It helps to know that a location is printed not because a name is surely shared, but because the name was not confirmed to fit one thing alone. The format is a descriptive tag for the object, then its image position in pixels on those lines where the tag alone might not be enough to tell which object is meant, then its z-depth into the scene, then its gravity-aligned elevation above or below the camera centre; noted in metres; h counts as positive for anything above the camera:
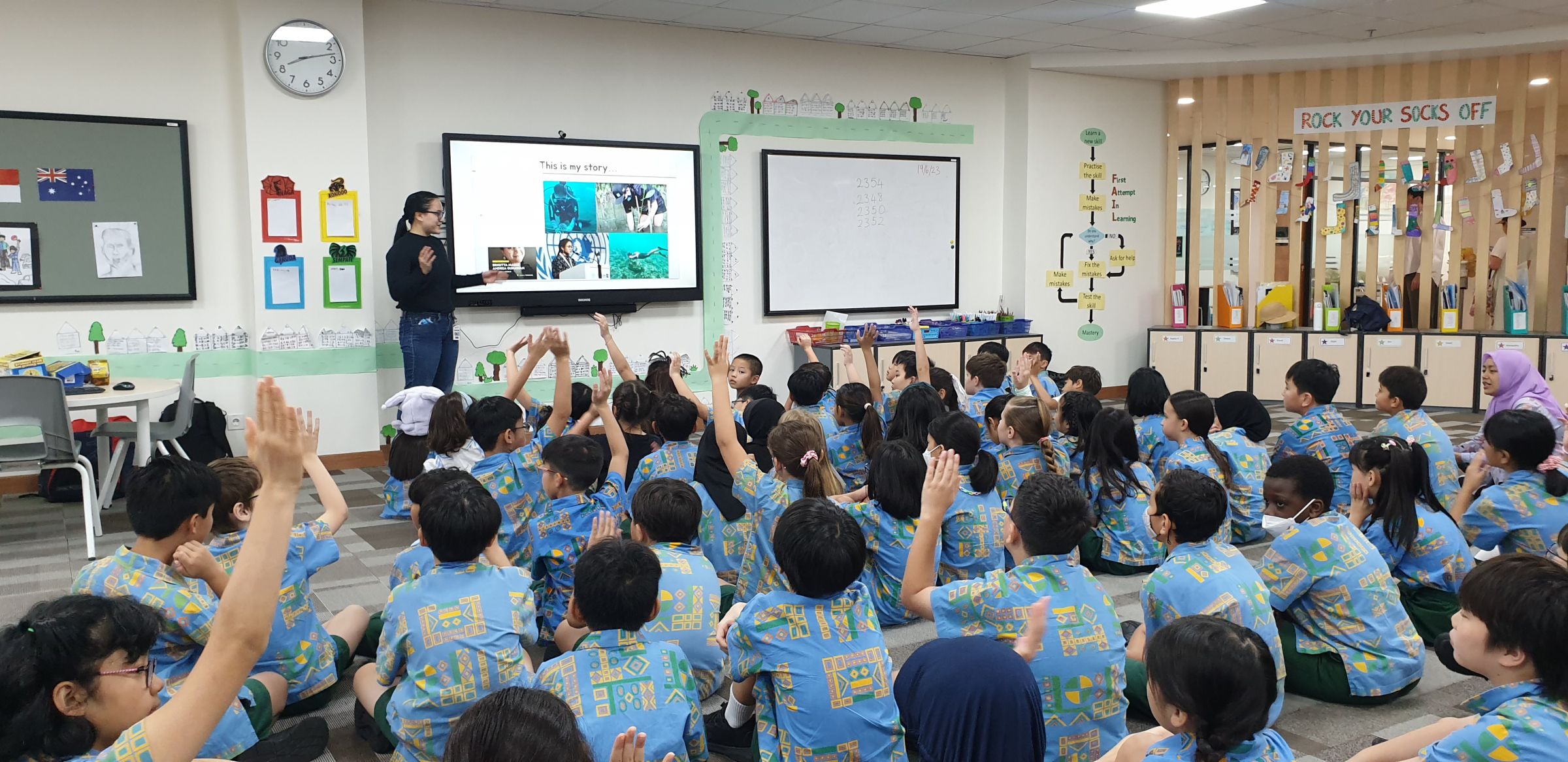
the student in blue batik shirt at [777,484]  3.30 -0.52
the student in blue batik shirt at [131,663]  1.33 -0.44
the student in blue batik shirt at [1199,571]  2.47 -0.60
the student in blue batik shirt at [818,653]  2.10 -0.66
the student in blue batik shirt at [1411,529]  3.06 -0.65
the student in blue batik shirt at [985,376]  5.21 -0.31
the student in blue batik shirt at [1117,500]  3.97 -0.71
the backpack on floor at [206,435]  5.79 -0.59
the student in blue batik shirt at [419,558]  2.81 -0.62
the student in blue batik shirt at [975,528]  3.41 -0.67
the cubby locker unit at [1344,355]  8.70 -0.37
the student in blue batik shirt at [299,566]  2.72 -0.61
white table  4.57 -0.34
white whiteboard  7.89 +0.63
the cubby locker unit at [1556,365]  7.93 -0.43
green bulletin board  5.54 +0.68
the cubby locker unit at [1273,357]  8.87 -0.38
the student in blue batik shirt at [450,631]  2.30 -0.67
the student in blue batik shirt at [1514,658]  1.63 -0.56
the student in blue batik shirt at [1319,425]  4.53 -0.49
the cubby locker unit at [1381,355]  8.50 -0.36
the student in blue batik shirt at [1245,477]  4.54 -0.70
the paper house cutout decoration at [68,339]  5.73 -0.07
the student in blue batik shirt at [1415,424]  4.23 -0.46
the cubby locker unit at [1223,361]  9.03 -0.42
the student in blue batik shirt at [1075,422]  4.31 -0.44
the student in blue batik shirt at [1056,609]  2.29 -0.63
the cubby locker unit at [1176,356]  9.26 -0.38
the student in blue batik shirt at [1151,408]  4.75 -0.43
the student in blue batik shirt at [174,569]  2.30 -0.53
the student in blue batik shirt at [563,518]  3.28 -0.61
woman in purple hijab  5.09 -0.34
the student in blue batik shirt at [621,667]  1.96 -0.64
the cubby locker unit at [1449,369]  8.32 -0.47
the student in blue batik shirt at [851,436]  4.37 -0.49
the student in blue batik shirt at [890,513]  3.25 -0.60
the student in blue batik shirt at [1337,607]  2.81 -0.78
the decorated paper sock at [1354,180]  8.88 +1.06
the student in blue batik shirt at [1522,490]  3.36 -0.57
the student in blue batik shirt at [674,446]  3.87 -0.46
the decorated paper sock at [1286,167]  8.88 +1.17
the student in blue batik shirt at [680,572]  2.64 -0.63
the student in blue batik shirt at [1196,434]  4.26 -0.49
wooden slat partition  8.31 +1.07
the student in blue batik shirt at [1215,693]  1.57 -0.56
